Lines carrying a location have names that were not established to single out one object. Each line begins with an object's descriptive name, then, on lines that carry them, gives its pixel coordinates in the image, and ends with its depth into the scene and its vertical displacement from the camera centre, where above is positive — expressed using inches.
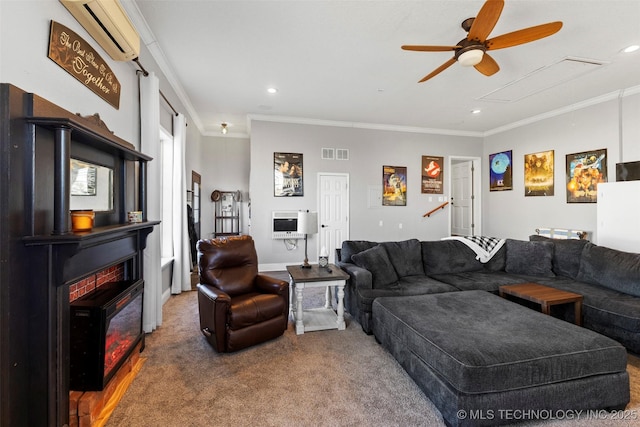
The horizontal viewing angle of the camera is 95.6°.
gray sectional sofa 105.6 -28.1
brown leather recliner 98.2 -31.7
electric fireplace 66.7 -30.0
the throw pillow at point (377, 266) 124.0 -23.3
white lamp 130.2 -5.1
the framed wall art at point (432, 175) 260.2 +34.1
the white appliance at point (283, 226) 227.1 -10.5
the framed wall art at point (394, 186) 251.1 +23.3
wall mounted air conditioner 69.6 +49.9
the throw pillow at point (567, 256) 137.1 -21.3
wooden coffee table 105.0 -31.5
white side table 115.0 -31.4
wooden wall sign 66.0 +39.4
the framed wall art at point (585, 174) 183.0 +24.7
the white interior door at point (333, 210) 238.1 +2.1
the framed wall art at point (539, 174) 212.8 +29.3
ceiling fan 80.7 +55.1
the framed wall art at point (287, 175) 228.1 +29.9
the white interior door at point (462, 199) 282.2 +13.9
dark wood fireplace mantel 50.2 -8.2
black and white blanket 151.9 -17.5
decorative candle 62.5 -1.6
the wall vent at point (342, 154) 241.3 +49.0
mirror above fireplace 69.7 +7.0
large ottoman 63.9 -36.3
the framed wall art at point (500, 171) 245.3 +35.6
